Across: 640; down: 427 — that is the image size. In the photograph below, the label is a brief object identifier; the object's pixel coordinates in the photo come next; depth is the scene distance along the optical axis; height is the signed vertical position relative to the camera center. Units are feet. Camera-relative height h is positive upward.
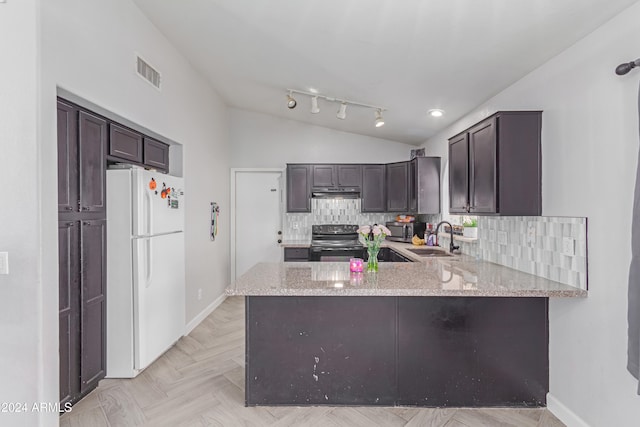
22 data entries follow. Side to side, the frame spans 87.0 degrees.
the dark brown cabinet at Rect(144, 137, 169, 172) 10.28 +1.79
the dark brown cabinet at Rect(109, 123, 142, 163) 8.70 +1.82
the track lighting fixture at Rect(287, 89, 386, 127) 12.54 +3.99
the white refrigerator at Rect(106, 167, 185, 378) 8.75 -1.60
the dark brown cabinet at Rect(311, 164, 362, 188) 16.92 +1.75
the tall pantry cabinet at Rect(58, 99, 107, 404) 7.15 -0.88
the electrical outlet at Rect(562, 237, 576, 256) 6.84 -0.75
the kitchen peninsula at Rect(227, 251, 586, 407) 7.58 -3.15
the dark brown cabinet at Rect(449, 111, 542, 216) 7.75 +1.09
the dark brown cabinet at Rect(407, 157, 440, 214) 14.64 +1.13
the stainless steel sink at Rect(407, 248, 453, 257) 12.18 -1.60
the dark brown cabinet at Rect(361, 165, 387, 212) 17.08 +1.06
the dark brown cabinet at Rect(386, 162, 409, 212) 16.12 +1.14
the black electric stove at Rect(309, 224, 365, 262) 15.69 -1.62
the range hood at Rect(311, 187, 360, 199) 16.83 +0.89
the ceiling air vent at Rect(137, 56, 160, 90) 9.13 +3.89
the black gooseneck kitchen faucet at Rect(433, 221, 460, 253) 12.51 -1.39
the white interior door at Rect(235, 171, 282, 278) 17.94 -0.38
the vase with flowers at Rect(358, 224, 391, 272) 8.66 -0.85
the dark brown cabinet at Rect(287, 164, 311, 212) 16.88 +1.00
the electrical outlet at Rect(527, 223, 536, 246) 8.11 -0.61
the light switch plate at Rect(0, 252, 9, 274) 5.83 -0.91
